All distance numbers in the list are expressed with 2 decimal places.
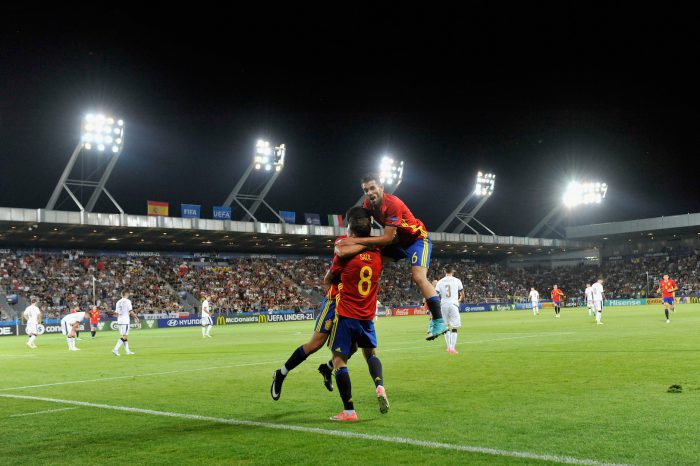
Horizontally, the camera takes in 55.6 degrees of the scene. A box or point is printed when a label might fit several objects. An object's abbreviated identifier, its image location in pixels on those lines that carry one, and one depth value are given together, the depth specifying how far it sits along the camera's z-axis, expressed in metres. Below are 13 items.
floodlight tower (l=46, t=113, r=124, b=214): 45.91
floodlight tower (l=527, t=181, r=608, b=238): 78.83
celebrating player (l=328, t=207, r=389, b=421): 7.71
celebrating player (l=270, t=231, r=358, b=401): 8.16
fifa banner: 54.94
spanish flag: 53.12
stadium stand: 54.53
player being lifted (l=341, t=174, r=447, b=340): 8.08
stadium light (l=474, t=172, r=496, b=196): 75.06
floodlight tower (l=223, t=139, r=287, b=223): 57.12
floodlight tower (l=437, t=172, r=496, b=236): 74.54
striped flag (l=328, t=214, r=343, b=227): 64.94
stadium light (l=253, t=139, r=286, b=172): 57.03
